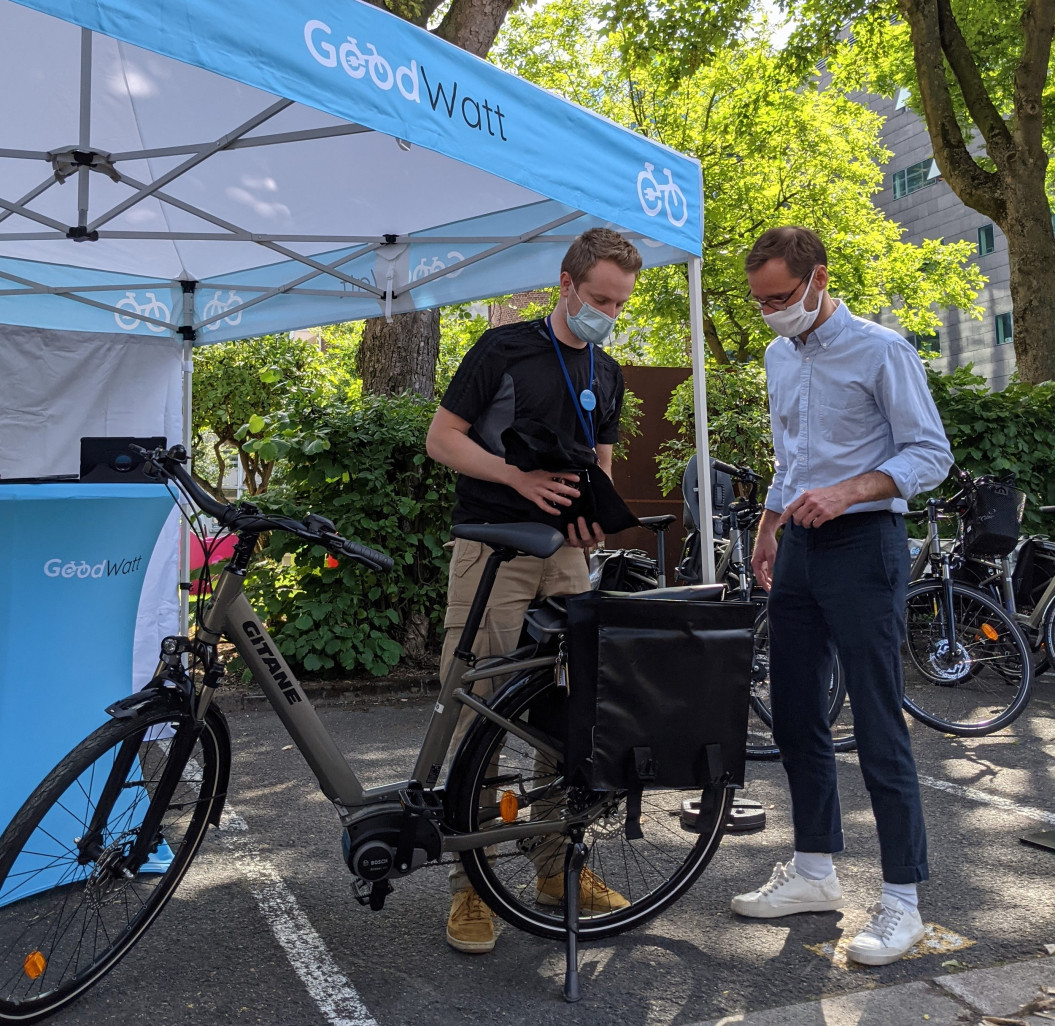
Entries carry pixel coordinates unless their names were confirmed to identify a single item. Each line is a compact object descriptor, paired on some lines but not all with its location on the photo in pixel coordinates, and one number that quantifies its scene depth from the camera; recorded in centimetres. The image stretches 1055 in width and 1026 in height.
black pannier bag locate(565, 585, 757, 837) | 275
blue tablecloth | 302
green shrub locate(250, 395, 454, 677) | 678
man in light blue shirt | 289
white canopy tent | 331
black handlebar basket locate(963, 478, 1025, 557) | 602
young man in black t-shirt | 298
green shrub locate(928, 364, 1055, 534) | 804
